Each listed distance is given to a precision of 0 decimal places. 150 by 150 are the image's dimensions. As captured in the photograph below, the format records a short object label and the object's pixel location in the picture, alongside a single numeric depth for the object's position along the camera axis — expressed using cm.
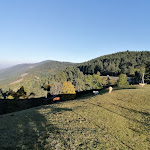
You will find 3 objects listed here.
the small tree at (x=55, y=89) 7029
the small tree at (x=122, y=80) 6825
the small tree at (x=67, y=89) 7048
